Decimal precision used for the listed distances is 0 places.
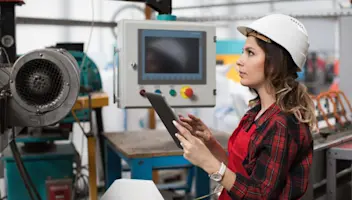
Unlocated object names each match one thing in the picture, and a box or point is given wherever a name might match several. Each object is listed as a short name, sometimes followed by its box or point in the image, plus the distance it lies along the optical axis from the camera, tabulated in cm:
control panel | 200
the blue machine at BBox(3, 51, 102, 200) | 243
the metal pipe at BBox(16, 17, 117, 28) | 286
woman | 129
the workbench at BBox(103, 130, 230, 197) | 192
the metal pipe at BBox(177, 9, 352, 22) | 281
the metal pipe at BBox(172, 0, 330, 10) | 377
